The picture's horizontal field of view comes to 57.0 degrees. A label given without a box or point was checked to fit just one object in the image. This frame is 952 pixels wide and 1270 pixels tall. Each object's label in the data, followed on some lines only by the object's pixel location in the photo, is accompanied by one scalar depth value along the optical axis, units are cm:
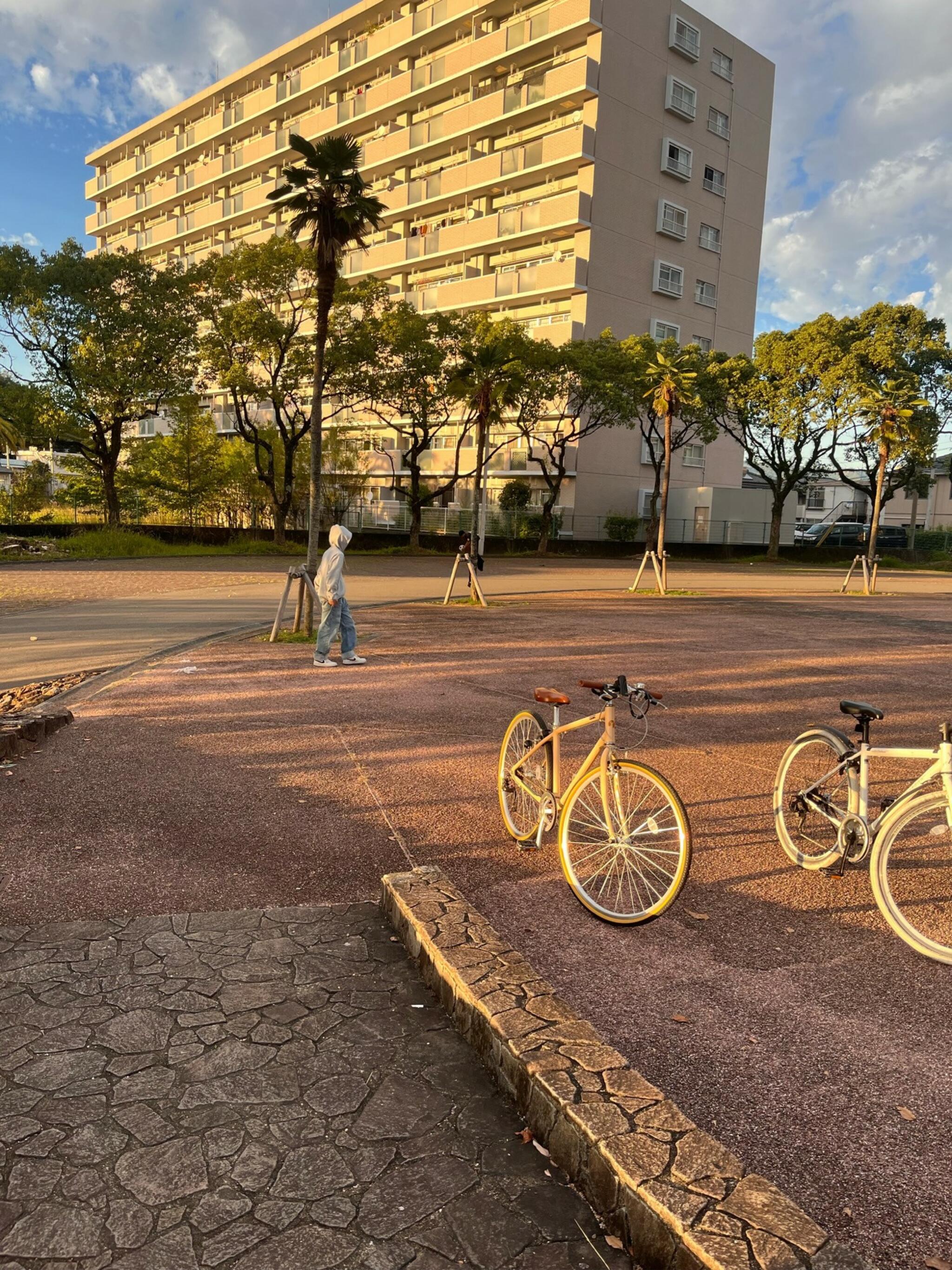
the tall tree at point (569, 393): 3697
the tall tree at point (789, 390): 3909
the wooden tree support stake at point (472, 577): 1659
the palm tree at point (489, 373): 3356
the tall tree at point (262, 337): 3347
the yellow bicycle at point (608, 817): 379
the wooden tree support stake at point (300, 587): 1181
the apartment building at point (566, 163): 4228
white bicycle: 366
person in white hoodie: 999
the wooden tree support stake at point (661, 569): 2072
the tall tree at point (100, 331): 3108
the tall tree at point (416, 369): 3550
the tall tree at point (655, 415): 3769
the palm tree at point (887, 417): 2956
